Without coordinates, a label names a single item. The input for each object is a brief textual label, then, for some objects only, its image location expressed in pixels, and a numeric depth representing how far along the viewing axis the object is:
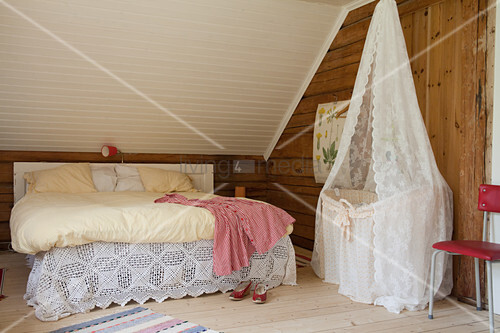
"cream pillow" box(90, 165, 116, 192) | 4.94
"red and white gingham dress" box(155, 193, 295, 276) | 3.23
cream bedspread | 2.83
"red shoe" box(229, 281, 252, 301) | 3.17
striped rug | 2.59
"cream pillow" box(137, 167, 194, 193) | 5.14
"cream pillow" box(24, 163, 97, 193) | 4.59
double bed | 2.84
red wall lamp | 5.18
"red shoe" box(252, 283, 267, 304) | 3.11
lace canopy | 3.02
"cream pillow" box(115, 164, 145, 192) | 5.04
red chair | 2.55
